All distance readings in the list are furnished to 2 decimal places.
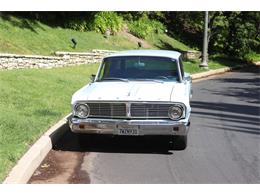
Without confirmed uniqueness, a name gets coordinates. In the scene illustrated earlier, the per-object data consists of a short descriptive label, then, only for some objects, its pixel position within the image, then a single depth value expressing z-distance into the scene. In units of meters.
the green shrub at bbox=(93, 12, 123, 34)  28.20
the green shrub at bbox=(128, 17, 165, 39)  32.28
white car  8.72
